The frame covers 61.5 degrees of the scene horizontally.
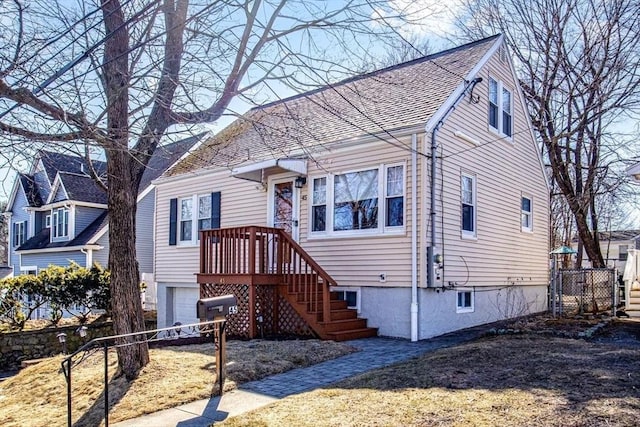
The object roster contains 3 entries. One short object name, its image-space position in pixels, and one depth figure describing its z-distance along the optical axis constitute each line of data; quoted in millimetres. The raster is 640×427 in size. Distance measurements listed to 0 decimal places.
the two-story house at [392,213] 10078
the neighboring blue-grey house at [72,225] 21500
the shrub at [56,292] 14664
